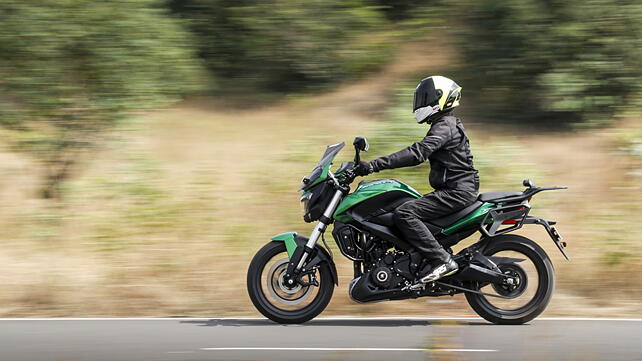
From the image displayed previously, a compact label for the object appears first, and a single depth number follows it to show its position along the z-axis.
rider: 7.47
